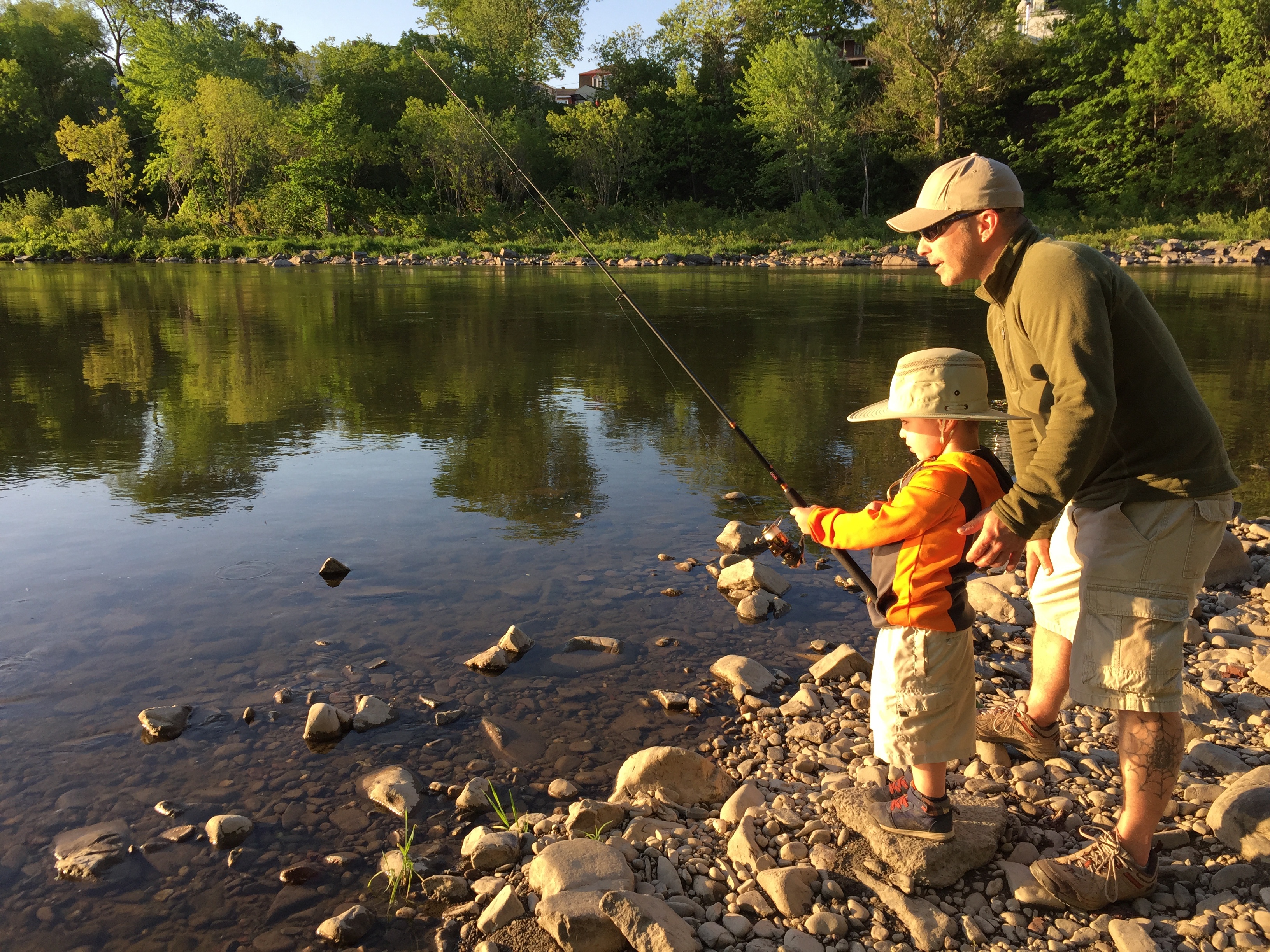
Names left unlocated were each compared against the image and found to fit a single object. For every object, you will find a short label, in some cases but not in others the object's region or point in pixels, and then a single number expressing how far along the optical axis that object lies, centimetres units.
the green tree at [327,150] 4709
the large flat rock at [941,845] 257
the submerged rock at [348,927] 253
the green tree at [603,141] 4616
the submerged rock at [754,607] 452
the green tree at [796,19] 5350
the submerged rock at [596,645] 420
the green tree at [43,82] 5284
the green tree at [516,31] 5662
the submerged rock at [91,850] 279
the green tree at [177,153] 4731
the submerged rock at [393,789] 309
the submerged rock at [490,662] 401
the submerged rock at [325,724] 347
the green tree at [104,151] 4659
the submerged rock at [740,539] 541
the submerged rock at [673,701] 372
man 235
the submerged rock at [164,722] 349
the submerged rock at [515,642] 412
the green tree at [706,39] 5388
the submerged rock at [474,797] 309
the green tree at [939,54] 4234
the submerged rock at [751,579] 476
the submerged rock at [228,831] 292
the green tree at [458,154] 4575
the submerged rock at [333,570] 498
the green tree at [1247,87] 3625
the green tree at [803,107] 4400
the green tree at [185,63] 5291
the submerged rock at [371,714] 355
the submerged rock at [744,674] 381
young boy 249
